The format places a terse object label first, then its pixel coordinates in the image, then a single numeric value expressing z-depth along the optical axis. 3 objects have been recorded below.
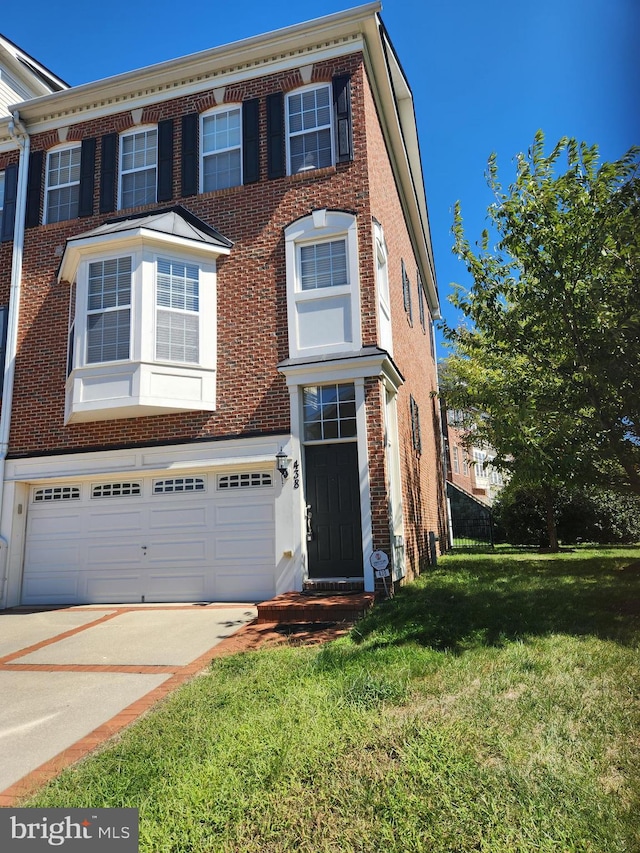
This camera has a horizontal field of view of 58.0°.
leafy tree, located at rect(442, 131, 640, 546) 6.74
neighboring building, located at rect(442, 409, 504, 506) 27.81
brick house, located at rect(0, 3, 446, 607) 9.21
